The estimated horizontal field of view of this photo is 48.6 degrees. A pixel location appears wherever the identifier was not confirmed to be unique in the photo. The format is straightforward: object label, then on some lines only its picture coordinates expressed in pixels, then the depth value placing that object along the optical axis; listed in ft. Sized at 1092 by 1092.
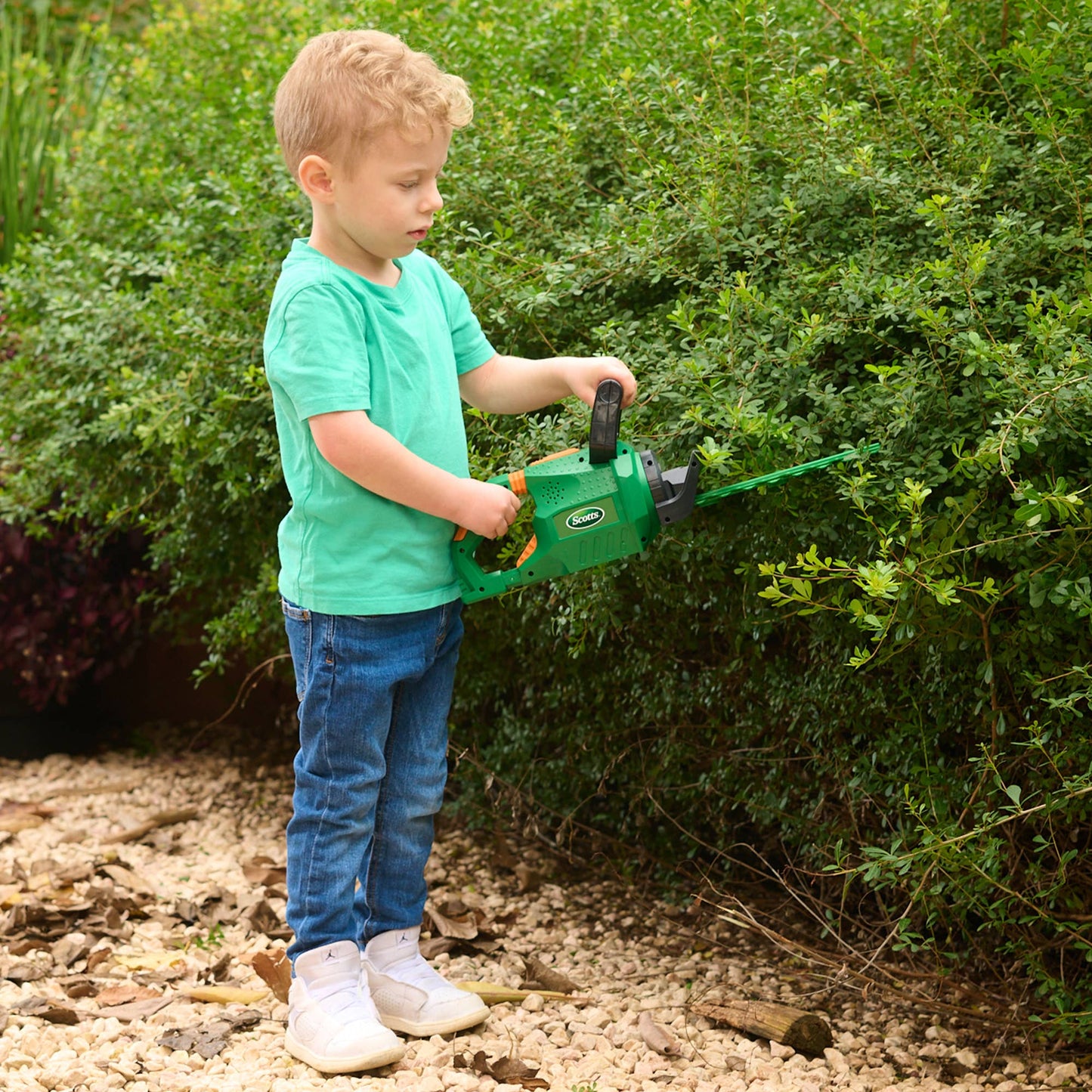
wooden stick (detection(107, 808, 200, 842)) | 11.02
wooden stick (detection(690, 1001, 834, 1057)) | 7.14
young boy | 6.26
